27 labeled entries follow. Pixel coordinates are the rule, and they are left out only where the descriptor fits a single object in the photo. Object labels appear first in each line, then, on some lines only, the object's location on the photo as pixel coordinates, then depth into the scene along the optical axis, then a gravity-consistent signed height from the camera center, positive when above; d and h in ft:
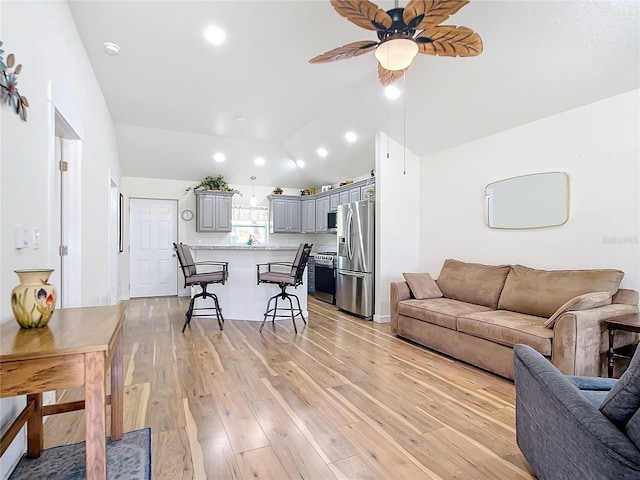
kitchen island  16.07 -2.31
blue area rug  5.24 -3.75
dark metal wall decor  4.88 +2.43
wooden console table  3.70 -1.45
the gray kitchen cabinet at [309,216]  25.40 +2.08
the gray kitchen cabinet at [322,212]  23.43 +2.26
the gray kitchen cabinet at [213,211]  22.86 +2.21
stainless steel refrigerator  16.15 -0.80
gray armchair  3.40 -2.23
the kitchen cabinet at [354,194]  19.49 +2.94
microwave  22.25 +1.49
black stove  20.30 -2.17
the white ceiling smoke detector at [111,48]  10.84 +6.55
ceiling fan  6.28 +4.50
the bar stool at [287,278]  14.03 -1.58
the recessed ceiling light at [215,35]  10.13 +6.58
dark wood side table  7.61 -1.97
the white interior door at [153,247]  21.93 -0.32
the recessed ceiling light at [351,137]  17.32 +5.68
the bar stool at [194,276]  13.70 -1.47
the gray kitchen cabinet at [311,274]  23.02 -2.31
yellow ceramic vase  4.54 -0.81
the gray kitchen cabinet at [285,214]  25.30 +2.21
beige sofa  8.00 -2.27
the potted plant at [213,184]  23.09 +4.12
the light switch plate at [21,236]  5.51 +0.10
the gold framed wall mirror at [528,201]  10.90 +1.50
